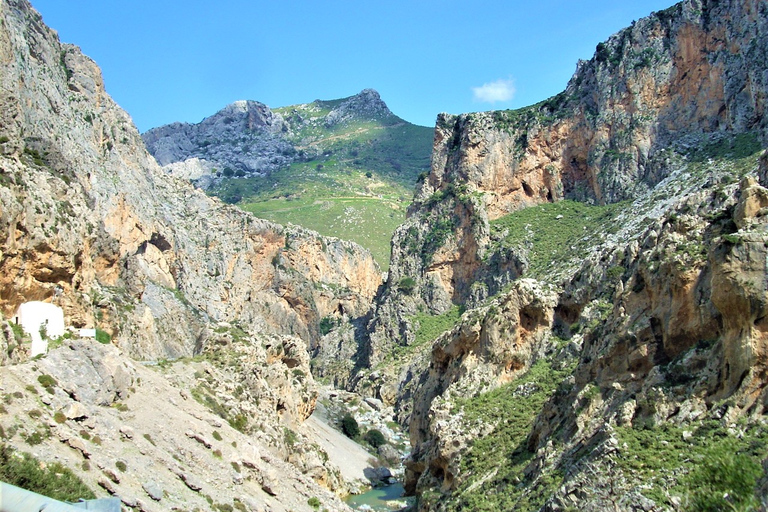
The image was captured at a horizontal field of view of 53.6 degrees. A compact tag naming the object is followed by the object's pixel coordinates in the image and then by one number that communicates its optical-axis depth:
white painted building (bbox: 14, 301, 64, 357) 34.47
